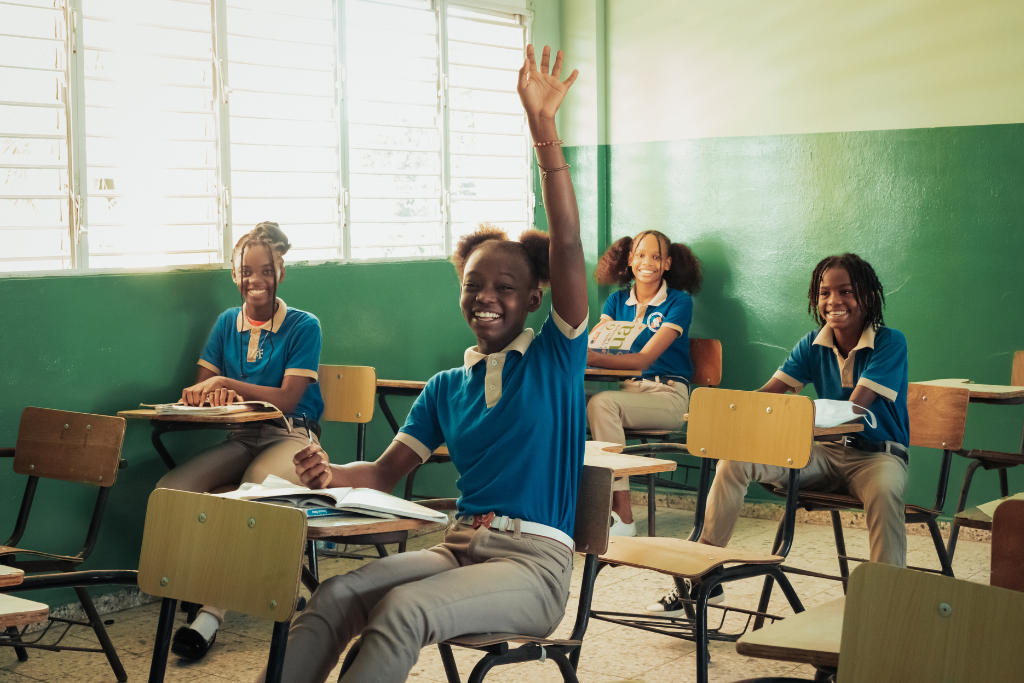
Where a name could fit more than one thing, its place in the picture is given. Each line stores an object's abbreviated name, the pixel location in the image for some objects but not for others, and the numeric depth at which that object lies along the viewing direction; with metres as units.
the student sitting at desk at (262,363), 3.74
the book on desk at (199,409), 3.45
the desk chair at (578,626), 1.87
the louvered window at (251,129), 3.71
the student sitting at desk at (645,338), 4.80
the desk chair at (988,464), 3.64
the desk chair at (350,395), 4.16
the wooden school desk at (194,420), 3.41
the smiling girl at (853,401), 3.25
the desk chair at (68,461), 2.95
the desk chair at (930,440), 3.30
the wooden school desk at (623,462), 2.60
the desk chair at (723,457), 2.56
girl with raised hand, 1.88
